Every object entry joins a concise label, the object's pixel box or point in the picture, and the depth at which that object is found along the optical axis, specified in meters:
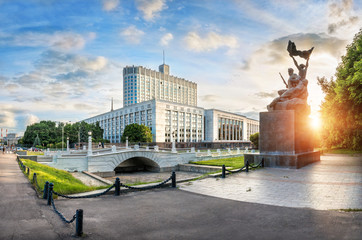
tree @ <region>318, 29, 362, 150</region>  19.41
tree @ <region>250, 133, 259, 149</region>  49.78
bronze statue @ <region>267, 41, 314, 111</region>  18.05
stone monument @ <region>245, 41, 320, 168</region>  17.23
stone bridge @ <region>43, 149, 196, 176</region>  28.53
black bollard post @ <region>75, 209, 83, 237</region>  5.52
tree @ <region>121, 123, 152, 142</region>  68.62
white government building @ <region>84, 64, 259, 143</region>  88.59
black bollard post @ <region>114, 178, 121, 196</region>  9.51
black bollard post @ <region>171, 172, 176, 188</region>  10.98
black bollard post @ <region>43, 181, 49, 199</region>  9.18
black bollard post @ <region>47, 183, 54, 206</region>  8.27
